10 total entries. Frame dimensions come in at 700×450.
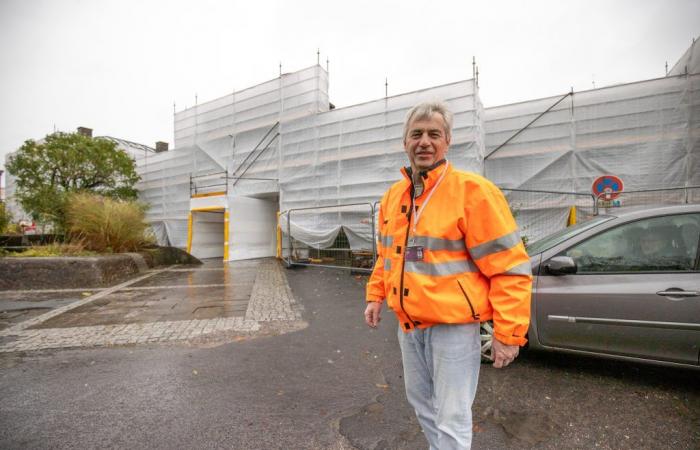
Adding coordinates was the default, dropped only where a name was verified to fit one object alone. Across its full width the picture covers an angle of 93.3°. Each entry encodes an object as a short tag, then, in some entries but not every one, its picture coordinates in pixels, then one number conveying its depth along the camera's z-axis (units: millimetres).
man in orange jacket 1336
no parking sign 7391
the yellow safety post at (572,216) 9008
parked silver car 2533
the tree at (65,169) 17125
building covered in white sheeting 9094
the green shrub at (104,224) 9359
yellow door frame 13148
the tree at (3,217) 11398
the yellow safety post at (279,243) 13611
